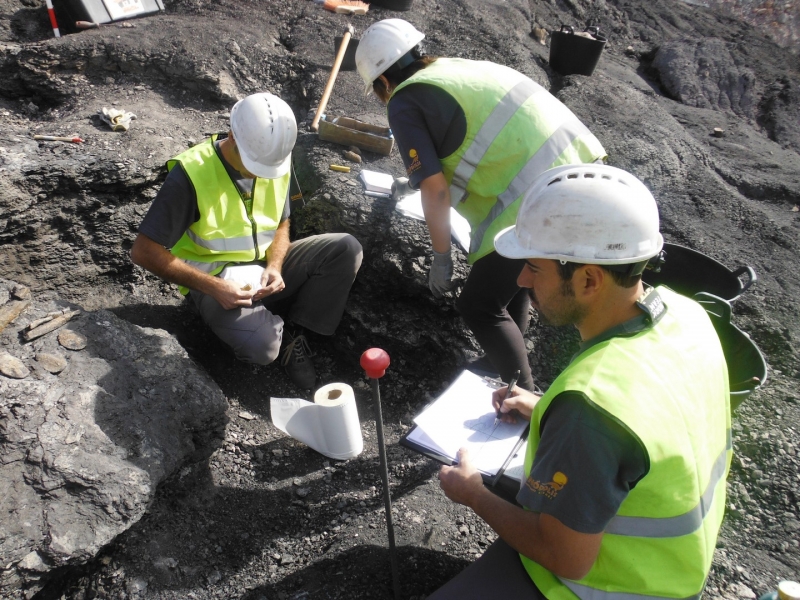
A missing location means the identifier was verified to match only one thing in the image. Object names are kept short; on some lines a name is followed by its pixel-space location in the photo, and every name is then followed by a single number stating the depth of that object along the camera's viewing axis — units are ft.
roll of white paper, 8.64
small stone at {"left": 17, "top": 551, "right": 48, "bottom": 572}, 6.28
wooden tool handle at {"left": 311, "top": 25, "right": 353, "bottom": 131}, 14.49
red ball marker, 5.81
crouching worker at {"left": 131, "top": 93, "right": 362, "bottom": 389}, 9.07
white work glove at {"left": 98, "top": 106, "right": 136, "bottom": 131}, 12.48
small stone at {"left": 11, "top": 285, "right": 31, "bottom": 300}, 8.55
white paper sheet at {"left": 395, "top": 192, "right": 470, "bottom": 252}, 10.61
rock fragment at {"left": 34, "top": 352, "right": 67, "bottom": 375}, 7.70
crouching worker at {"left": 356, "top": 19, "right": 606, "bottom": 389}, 7.72
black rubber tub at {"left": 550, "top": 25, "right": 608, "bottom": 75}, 20.03
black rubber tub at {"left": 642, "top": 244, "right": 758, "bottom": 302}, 8.87
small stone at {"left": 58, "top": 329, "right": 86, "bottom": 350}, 8.12
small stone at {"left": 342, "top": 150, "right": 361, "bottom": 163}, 13.34
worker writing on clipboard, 4.23
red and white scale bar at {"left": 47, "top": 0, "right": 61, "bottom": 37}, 16.29
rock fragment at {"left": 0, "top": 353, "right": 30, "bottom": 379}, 7.32
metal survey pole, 5.82
